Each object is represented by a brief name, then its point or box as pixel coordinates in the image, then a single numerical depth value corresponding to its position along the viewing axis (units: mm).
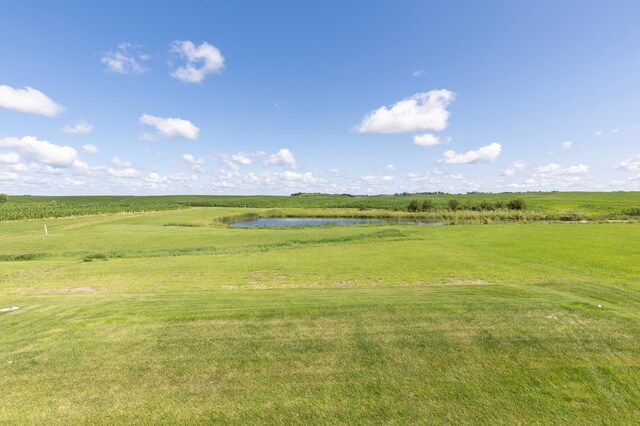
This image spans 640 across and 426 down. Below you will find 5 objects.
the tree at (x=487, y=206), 78725
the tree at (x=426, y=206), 85969
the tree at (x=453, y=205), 81931
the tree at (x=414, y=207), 86312
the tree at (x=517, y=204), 77125
